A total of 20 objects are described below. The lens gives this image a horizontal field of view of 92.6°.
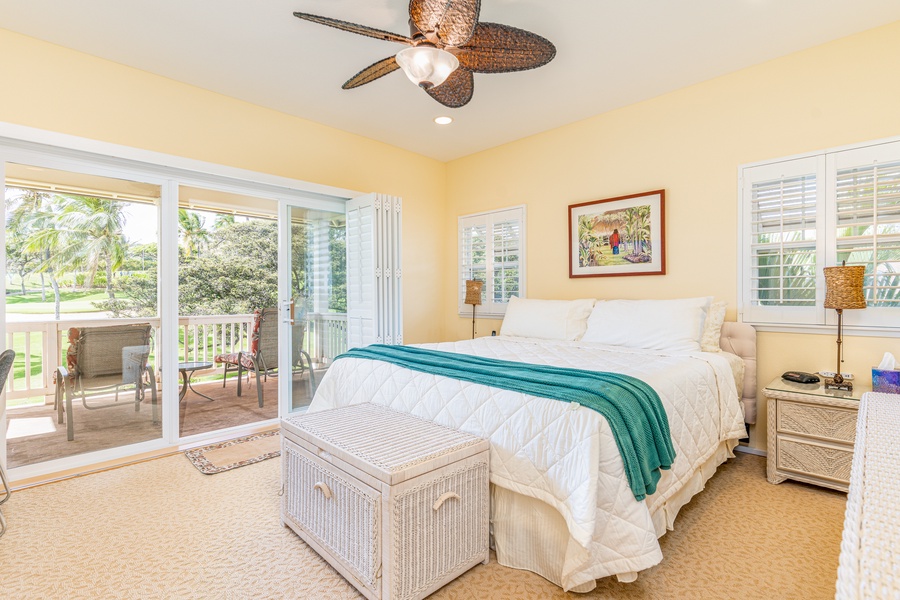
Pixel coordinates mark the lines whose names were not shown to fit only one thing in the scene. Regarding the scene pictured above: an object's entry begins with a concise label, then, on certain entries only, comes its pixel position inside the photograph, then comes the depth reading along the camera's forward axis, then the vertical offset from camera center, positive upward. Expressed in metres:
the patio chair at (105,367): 2.86 -0.51
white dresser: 0.46 -0.31
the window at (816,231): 2.48 +0.38
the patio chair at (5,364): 2.04 -0.33
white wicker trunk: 1.48 -0.78
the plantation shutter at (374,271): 3.92 +0.21
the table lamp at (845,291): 2.39 +0.01
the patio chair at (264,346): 4.08 -0.50
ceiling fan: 1.77 +1.18
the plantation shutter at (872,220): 2.46 +0.42
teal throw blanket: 1.55 -0.40
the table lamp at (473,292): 4.41 +0.01
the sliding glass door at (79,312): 2.68 -0.12
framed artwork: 3.36 +0.47
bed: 1.51 -0.58
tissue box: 2.22 -0.46
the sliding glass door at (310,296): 3.82 -0.02
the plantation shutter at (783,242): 2.71 +0.33
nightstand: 2.27 -0.77
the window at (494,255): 4.30 +0.40
